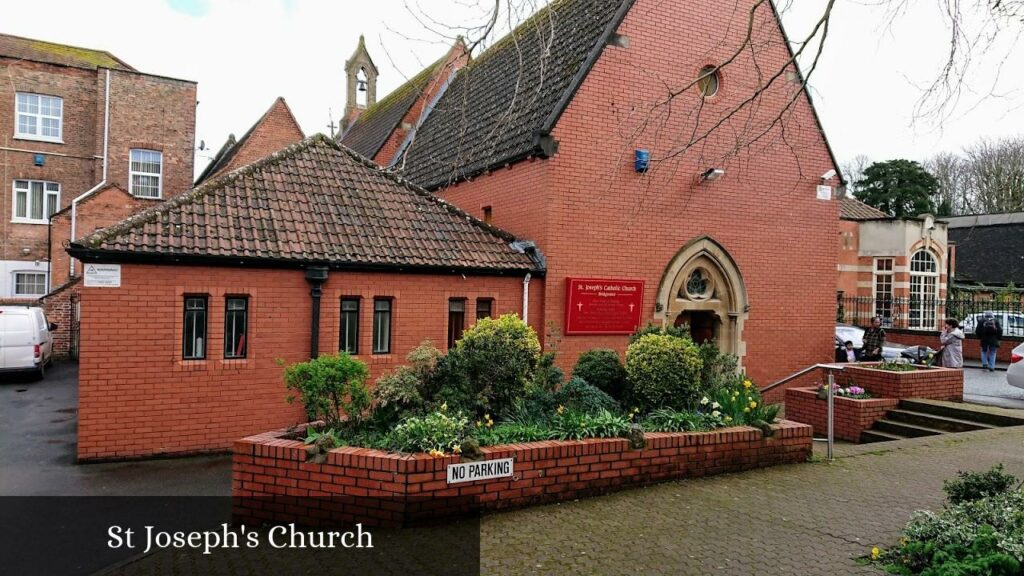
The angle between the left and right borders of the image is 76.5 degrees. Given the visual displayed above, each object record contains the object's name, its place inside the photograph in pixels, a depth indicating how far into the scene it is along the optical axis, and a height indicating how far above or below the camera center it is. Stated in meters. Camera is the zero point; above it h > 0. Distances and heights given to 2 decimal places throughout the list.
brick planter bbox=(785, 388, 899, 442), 11.07 -1.92
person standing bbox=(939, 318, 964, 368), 14.54 -0.89
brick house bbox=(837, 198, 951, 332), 30.97 +2.15
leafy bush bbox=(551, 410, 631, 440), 6.84 -1.38
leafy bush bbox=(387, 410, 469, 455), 6.03 -1.33
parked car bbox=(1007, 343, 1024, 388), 13.40 -1.37
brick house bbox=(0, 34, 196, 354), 26.45 +6.02
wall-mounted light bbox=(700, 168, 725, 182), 13.48 +2.62
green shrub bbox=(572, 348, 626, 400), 8.38 -0.97
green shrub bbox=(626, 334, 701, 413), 7.82 -0.89
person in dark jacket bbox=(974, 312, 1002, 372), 18.98 -1.00
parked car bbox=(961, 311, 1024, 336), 22.02 -0.53
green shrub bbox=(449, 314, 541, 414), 7.22 -0.76
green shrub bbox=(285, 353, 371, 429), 6.73 -0.99
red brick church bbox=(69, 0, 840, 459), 9.20 +0.89
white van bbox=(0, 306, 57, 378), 16.19 -1.41
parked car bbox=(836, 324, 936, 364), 15.28 -1.24
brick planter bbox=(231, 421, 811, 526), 5.79 -1.77
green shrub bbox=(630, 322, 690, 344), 8.44 -0.42
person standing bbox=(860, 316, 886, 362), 15.08 -0.91
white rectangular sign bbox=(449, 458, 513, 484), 5.95 -1.64
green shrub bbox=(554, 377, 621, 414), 7.48 -1.19
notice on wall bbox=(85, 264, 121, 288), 8.73 +0.16
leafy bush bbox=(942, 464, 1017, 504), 5.61 -1.57
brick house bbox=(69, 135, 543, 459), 8.95 -0.03
